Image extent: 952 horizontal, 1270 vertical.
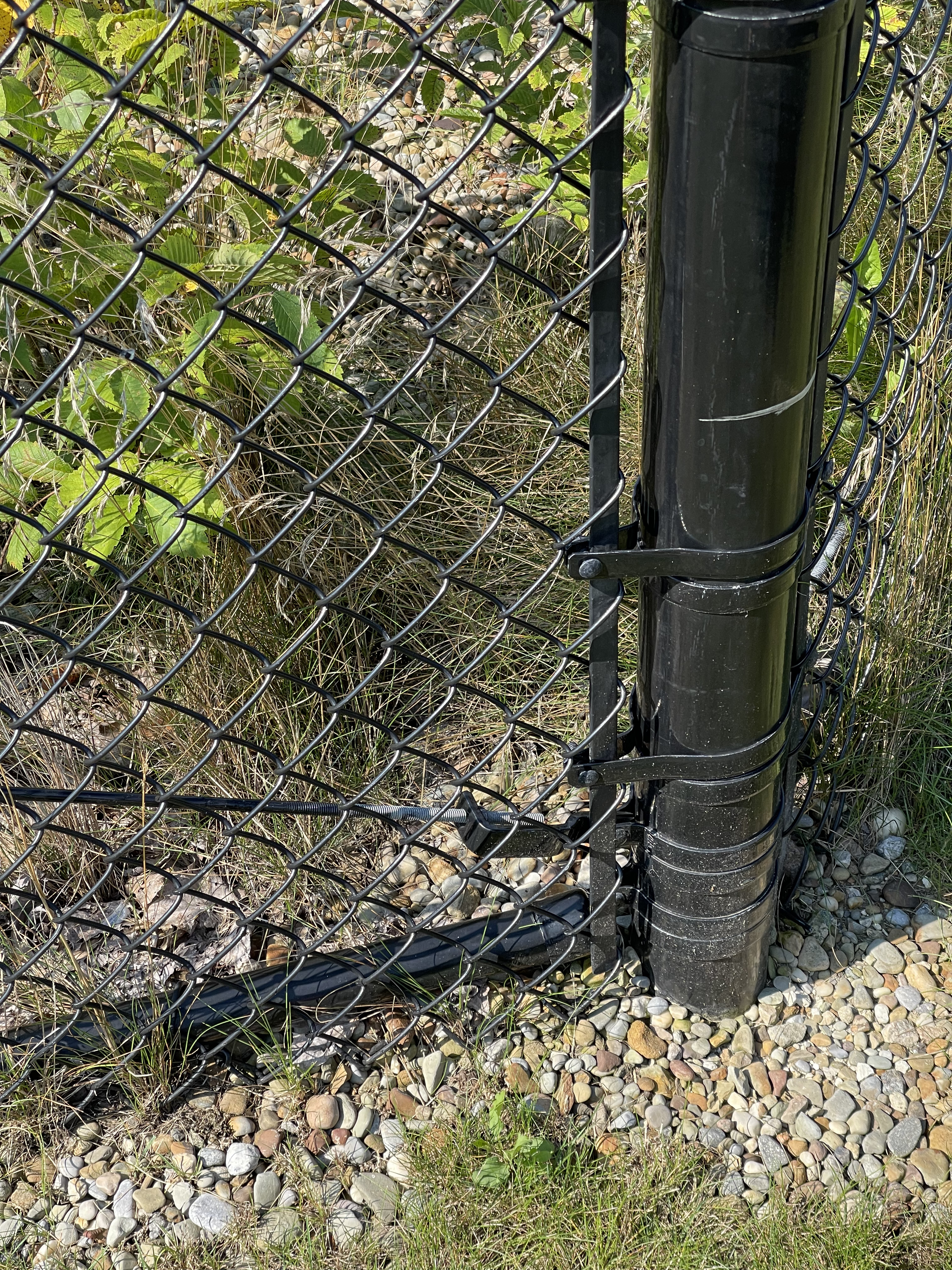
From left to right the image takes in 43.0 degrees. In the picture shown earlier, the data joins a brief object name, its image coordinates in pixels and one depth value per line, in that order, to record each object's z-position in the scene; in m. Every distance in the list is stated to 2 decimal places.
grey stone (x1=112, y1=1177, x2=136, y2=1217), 1.97
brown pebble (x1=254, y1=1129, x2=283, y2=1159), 2.04
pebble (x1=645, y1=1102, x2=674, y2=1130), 2.03
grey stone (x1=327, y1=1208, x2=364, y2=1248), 1.90
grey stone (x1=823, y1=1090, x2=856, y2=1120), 2.03
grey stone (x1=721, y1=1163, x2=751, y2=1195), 1.93
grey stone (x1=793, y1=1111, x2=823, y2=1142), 2.00
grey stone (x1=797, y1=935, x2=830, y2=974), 2.26
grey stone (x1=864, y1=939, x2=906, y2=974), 2.26
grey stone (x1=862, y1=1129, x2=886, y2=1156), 1.98
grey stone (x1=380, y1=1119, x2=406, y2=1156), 2.02
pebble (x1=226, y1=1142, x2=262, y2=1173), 2.01
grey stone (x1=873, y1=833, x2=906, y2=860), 2.42
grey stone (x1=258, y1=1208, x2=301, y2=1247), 1.90
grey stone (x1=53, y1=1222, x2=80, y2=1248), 1.94
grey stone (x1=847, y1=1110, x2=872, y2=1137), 2.01
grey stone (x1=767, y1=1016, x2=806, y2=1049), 2.15
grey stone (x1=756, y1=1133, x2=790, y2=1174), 1.97
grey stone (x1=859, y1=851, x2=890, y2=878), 2.41
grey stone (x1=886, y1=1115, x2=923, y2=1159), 1.97
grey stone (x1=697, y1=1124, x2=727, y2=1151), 2.00
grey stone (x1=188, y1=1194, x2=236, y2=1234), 1.94
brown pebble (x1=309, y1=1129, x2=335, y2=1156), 2.03
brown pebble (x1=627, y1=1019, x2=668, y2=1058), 2.13
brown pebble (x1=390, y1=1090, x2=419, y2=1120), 2.08
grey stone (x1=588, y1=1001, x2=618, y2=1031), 2.18
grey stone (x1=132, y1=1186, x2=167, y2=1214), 1.97
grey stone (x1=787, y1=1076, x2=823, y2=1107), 2.06
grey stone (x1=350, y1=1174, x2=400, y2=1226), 1.94
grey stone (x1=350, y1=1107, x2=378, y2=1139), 2.05
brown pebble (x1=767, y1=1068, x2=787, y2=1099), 2.08
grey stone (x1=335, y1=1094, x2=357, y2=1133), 2.07
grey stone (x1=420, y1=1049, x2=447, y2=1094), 2.12
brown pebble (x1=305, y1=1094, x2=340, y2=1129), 2.06
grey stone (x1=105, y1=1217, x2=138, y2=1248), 1.94
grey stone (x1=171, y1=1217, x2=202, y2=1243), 1.93
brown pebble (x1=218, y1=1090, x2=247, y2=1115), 2.10
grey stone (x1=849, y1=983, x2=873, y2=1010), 2.20
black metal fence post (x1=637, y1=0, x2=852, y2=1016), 1.34
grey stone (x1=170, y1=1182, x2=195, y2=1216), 1.97
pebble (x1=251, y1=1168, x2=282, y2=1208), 1.97
